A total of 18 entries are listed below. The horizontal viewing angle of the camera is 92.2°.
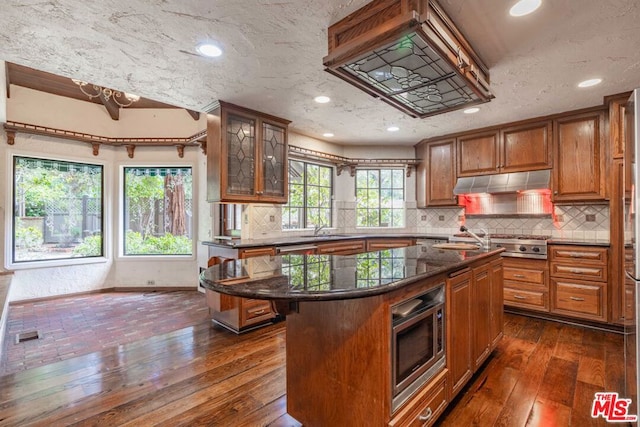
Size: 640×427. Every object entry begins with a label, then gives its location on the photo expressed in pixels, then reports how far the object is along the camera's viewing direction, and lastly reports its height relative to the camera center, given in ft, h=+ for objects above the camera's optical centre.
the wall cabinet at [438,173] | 15.03 +2.07
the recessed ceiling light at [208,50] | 7.23 +4.02
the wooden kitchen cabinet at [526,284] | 11.48 -2.69
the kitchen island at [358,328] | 4.37 -1.87
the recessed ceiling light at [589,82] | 9.14 +3.94
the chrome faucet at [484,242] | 8.63 -0.83
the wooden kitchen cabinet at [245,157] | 10.97 +2.25
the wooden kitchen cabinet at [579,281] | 10.43 -2.38
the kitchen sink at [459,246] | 8.45 -0.92
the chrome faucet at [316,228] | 15.76 -0.68
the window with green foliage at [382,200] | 17.72 +0.85
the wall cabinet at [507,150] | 12.36 +2.76
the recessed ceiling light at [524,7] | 5.73 +3.94
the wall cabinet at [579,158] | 11.10 +2.08
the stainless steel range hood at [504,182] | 12.25 +1.35
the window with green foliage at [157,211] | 16.96 +0.30
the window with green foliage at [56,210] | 14.40 +0.36
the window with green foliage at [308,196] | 15.44 +1.02
